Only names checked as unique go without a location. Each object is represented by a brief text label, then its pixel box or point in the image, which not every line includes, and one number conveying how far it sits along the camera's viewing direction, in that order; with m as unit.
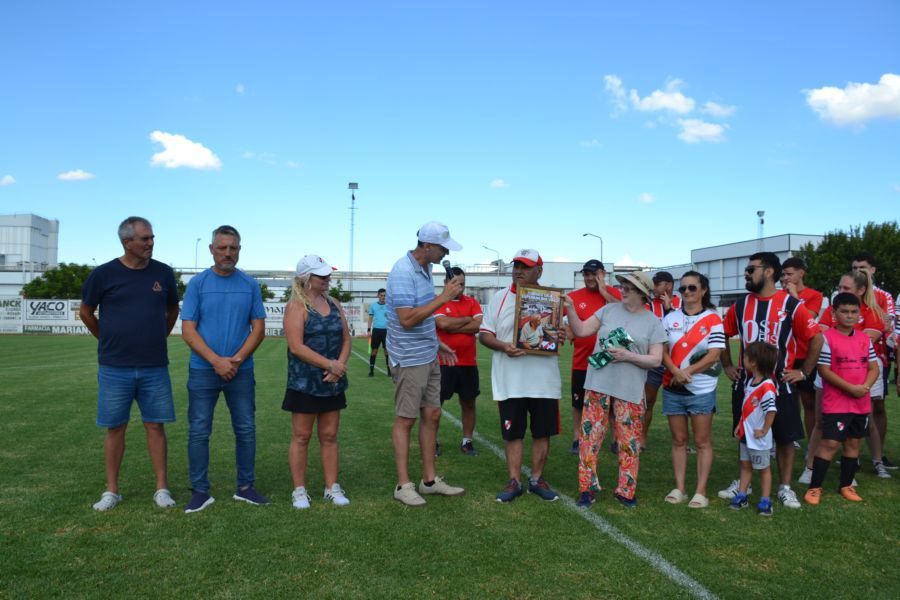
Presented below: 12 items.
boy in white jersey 5.13
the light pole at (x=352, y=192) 56.22
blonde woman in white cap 5.09
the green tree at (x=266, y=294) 63.37
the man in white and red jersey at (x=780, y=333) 5.29
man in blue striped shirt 5.18
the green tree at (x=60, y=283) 53.78
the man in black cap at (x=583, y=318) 6.89
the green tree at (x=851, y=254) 42.03
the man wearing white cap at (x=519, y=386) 5.31
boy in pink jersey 5.60
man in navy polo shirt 5.01
